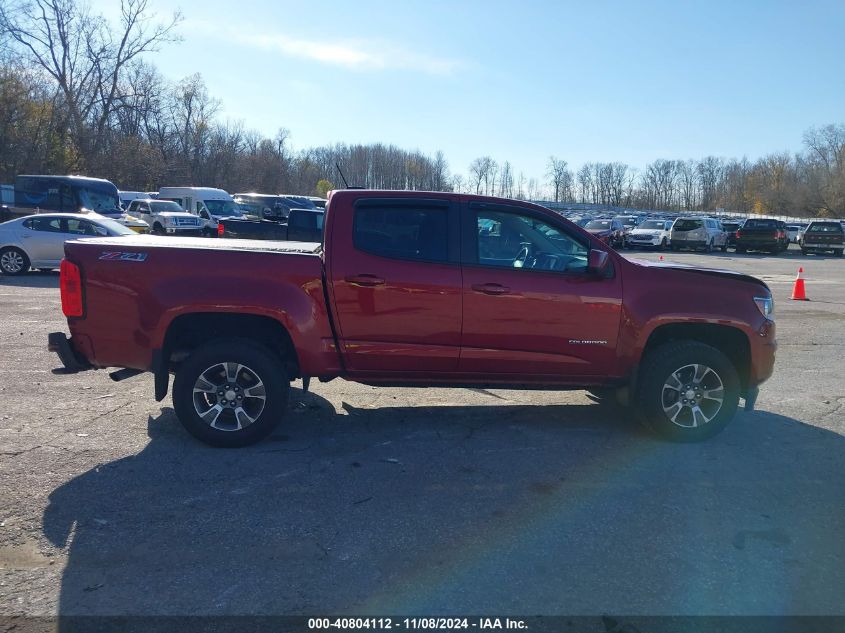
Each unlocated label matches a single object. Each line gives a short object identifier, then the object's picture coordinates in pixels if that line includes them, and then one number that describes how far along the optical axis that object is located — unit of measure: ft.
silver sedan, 56.65
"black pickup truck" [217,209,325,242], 62.64
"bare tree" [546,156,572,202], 349.72
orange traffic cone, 53.26
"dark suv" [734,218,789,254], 118.93
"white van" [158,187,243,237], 114.75
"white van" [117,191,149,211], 128.16
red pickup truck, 18.02
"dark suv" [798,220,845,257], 123.54
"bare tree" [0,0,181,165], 158.81
